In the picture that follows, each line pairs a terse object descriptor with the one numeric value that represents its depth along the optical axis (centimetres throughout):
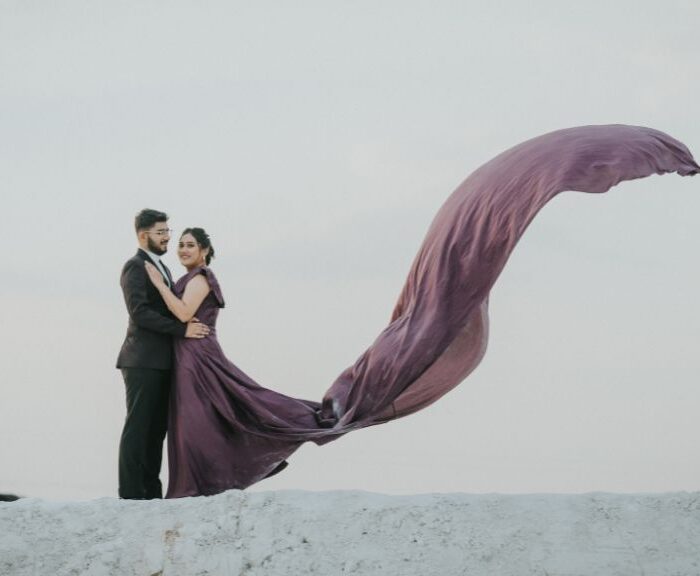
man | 807
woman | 808
